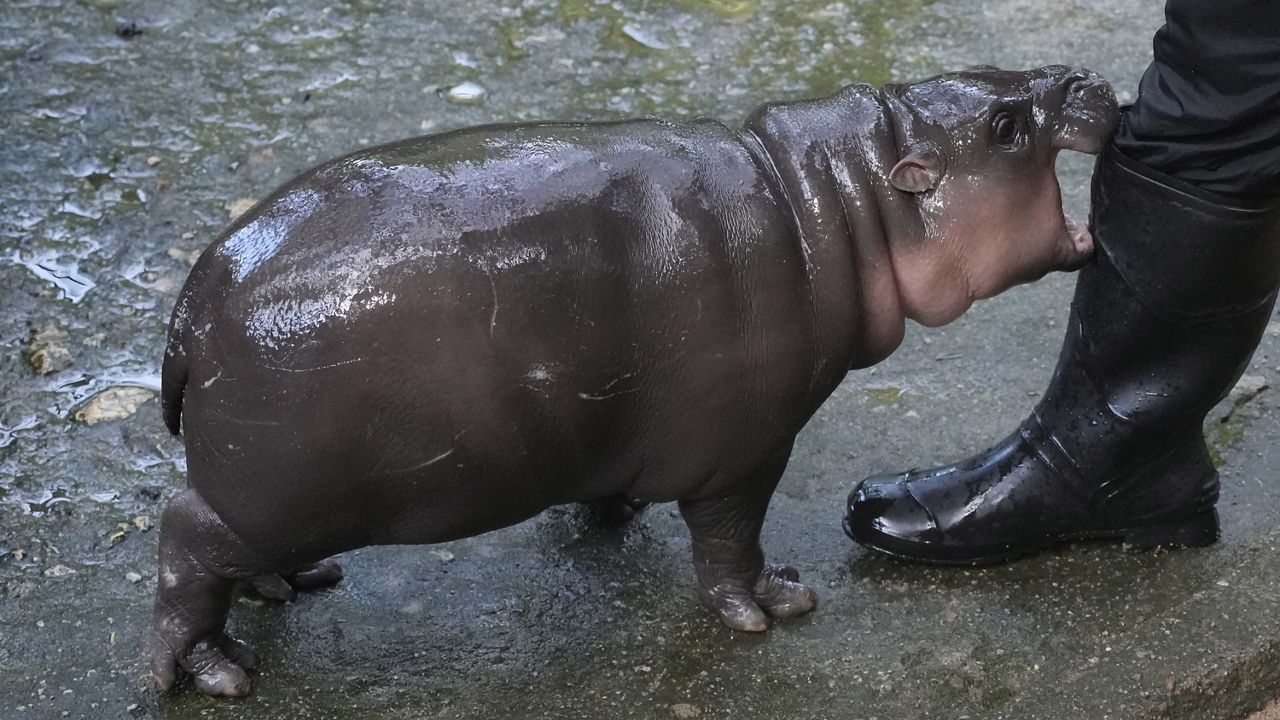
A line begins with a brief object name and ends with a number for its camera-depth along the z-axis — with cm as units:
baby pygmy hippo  464
